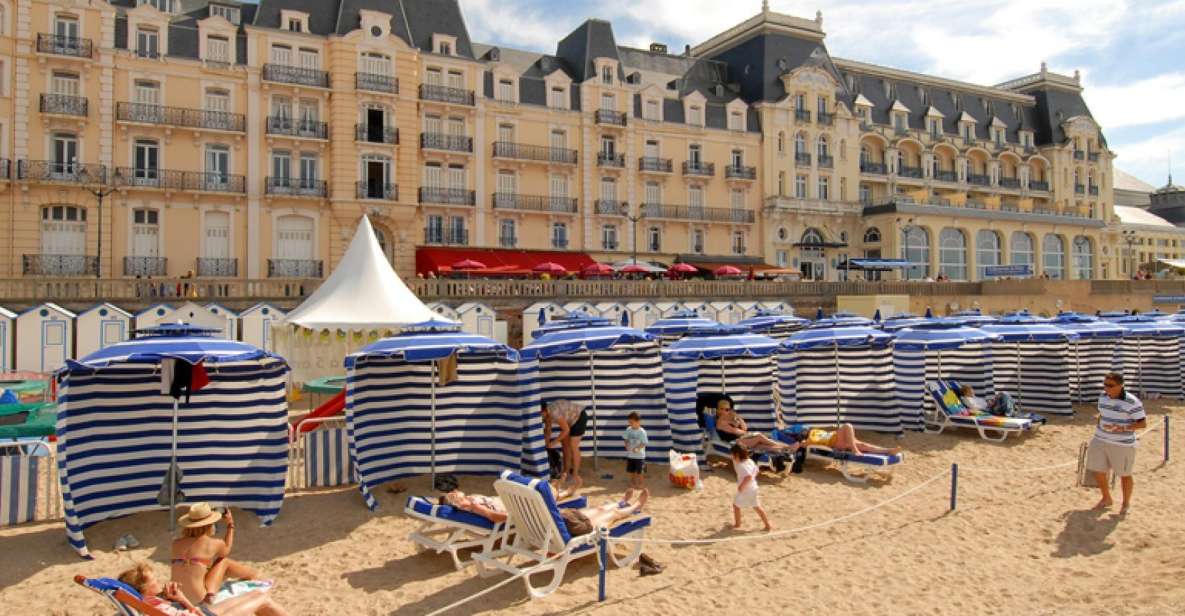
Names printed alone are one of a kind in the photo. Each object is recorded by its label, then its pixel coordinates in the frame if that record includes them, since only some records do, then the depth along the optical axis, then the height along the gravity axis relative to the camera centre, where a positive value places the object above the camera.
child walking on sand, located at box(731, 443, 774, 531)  9.22 -2.02
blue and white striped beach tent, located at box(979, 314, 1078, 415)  16.81 -1.17
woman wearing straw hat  6.21 -1.98
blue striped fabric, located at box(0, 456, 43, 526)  8.77 -1.98
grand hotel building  27.88 +6.95
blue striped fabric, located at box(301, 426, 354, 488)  10.55 -1.97
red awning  30.72 +2.08
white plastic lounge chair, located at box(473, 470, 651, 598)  7.30 -2.19
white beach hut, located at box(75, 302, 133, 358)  18.91 -0.47
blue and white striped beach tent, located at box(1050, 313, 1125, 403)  18.47 -1.16
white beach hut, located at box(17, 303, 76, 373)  18.08 -0.69
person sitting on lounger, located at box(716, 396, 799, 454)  11.48 -1.84
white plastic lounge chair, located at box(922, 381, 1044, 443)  14.32 -2.03
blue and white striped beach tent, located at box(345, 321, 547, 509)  10.05 -1.34
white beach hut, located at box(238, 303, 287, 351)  20.08 -0.36
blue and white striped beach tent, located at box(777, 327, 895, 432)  14.12 -1.33
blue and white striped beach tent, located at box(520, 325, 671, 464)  12.11 -1.21
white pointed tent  15.87 -0.09
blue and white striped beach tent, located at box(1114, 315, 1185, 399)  19.44 -1.26
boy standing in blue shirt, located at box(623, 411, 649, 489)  10.70 -1.86
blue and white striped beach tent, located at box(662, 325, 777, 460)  12.12 -1.11
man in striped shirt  9.66 -1.51
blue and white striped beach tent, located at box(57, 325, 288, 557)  8.36 -1.35
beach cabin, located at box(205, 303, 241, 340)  19.81 -0.23
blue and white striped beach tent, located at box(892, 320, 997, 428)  14.70 -1.01
